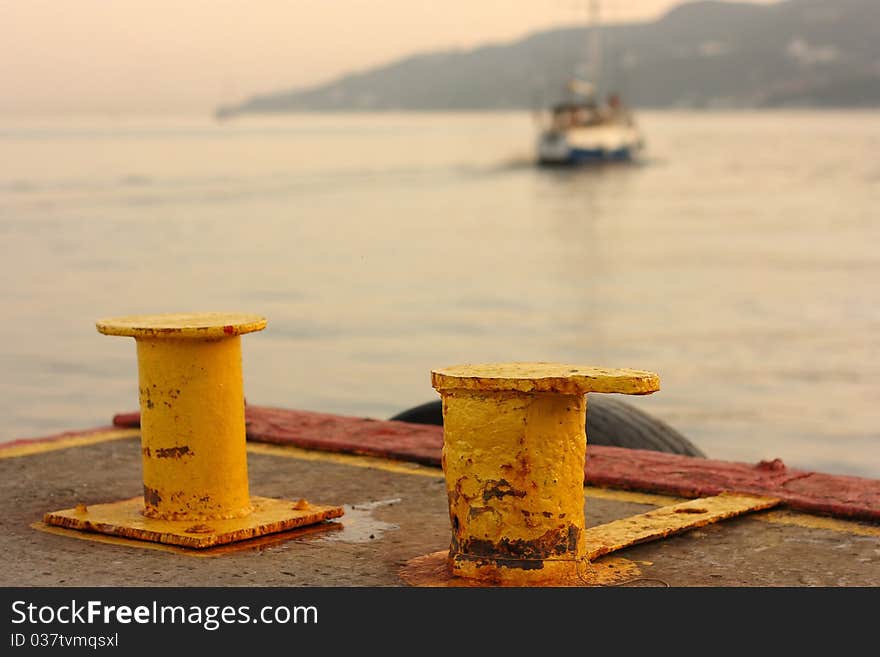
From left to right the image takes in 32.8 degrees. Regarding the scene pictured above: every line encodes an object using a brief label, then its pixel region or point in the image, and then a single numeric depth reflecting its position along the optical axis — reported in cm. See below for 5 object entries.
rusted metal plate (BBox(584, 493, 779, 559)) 514
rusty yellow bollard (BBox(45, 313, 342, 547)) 527
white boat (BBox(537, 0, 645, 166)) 8956
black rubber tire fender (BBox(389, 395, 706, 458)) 731
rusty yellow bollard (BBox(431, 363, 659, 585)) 448
